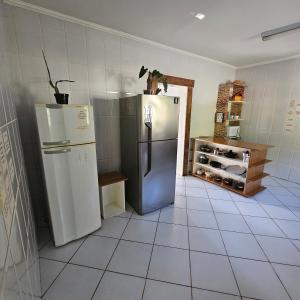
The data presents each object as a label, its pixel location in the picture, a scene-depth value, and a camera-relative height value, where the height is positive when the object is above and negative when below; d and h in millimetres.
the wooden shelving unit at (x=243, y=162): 2746 -866
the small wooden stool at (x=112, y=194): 2236 -1139
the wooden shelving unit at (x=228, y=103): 3656 +161
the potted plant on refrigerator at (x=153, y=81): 2207 +360
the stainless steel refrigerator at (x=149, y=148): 2057 -486
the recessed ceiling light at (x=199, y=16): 1839 +1002
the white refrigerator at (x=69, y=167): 1509 -547
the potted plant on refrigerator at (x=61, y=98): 1625 +99
